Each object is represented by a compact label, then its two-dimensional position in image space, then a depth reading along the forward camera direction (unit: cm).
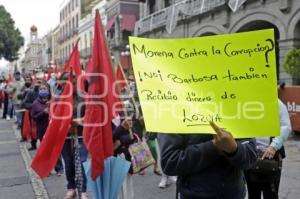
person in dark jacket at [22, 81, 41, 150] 1023
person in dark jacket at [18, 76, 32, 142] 1157
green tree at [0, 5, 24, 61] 4617
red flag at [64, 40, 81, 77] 646
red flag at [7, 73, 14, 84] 1847
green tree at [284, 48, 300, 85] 1314
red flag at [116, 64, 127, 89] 704
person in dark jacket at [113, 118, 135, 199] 492
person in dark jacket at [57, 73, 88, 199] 564
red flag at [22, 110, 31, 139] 1112
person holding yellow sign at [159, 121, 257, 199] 247
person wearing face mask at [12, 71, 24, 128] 1396
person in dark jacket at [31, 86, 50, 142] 811
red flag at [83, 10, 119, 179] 441
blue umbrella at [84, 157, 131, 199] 453
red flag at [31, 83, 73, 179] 502
